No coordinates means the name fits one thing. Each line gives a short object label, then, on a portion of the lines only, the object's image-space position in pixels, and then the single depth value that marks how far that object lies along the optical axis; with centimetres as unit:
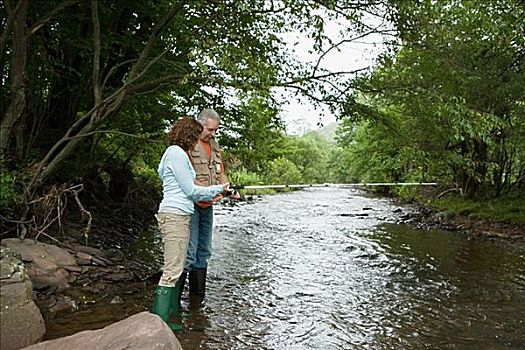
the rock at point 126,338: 280
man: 465
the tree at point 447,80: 613
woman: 400
